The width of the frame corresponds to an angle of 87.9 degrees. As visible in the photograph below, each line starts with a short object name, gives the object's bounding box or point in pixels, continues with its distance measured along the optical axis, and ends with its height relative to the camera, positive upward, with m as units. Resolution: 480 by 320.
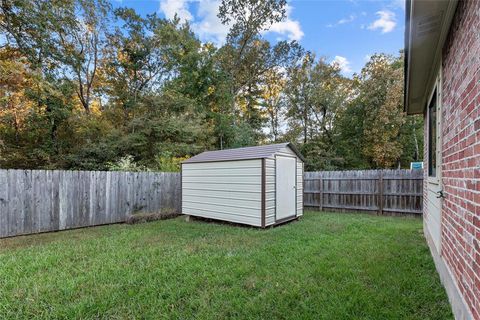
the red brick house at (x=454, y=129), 1.63 +0.32
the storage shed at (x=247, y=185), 5.73 -0.49
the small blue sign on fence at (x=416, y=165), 8.64 +0.05
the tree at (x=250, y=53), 14.16 +7.12
